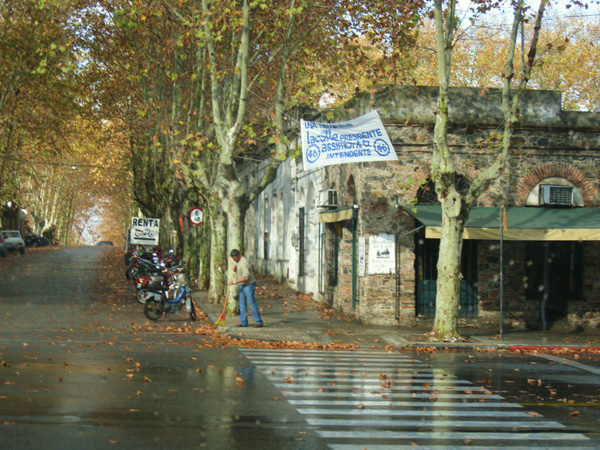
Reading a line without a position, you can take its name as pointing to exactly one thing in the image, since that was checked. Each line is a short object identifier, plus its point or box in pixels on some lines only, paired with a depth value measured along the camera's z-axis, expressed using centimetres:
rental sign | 4162
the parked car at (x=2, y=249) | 5275
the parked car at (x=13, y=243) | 5733
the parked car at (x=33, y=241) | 7582
